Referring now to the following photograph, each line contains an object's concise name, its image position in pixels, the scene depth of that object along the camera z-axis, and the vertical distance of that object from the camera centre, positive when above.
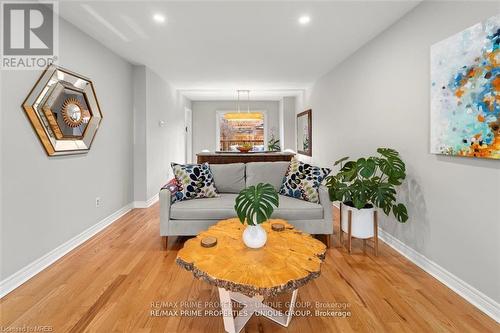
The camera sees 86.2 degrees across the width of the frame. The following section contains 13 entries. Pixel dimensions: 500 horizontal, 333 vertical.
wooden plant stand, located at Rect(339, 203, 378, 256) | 2.69 -0.67
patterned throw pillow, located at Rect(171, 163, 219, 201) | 3.03 -0.19
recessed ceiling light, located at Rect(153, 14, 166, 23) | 2.72 +1.54
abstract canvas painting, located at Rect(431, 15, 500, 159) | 1.74 +0.54
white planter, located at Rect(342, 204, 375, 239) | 2.70 -0.58
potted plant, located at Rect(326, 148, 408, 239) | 2.54 -0.24
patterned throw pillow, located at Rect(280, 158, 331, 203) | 2.96 -0.18
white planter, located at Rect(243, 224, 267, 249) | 1.68 -0.45
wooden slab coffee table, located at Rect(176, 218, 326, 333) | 1.36 -0.55
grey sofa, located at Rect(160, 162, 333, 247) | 2.80 -0.50
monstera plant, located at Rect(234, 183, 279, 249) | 1.61 -0.26
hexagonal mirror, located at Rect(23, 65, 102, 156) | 2.41 +0.56
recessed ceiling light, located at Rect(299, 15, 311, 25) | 2.77 +1.55
